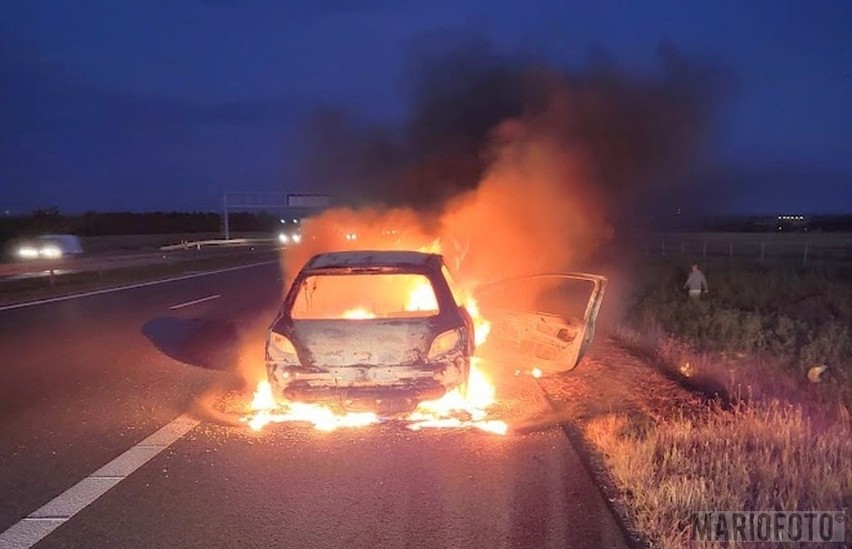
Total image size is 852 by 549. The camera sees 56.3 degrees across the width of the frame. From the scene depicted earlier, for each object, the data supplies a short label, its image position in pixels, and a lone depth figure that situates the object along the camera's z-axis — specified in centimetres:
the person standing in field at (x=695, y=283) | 1873
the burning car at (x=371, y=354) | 684
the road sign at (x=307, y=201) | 2903
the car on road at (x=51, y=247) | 4053
